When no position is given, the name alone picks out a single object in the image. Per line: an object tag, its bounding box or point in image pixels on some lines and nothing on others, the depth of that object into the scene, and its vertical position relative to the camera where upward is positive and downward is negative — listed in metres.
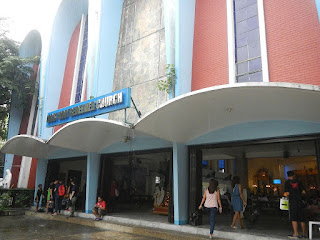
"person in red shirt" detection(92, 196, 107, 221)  10.38 -0.98
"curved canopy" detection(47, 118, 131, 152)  9.05 +1.77
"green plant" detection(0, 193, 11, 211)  13.22 -0.96
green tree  17.09 +6.76
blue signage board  9.29 +2.77
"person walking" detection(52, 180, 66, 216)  11.80 -0.53
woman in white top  7.02 -0.34
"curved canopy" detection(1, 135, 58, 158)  11.92 +1.59
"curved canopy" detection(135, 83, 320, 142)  5.83 +1.94
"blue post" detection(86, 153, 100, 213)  11.50 +0.19
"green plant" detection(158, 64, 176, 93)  9.09 +3.47
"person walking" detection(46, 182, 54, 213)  12.40 -0.90
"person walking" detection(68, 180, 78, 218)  11.23 -0.68
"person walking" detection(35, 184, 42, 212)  13.32 -0.73
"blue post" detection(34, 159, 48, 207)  14.76 +0.54
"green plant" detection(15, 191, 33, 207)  14.47 -0.97
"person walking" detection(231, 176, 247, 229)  7.60 -0.35
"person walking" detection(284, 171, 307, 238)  6.56 -0.31
